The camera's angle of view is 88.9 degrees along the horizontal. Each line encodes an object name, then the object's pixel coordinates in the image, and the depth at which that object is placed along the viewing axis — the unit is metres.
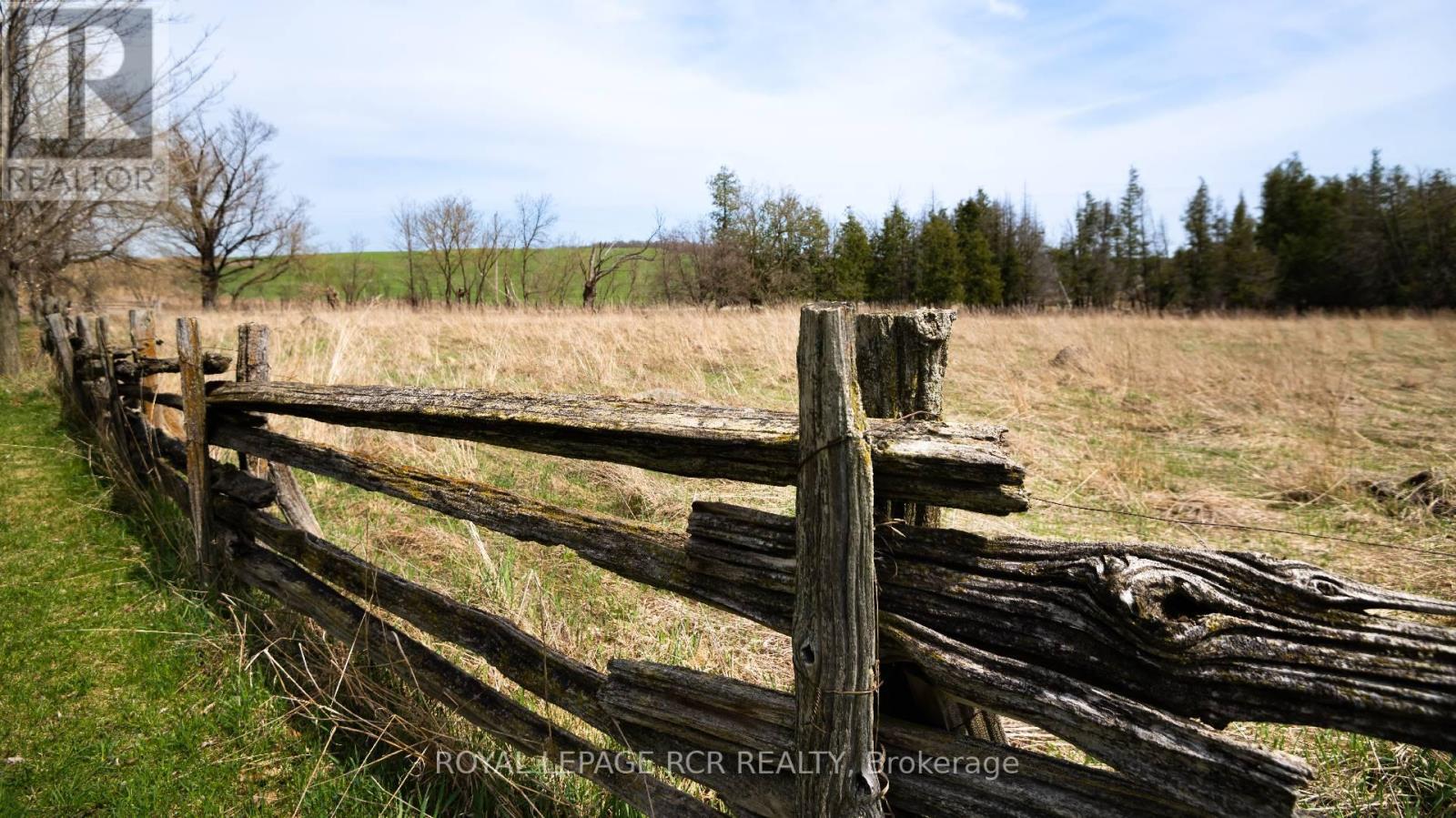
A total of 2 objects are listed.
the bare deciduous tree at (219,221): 29.02
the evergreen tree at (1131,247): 44.41
